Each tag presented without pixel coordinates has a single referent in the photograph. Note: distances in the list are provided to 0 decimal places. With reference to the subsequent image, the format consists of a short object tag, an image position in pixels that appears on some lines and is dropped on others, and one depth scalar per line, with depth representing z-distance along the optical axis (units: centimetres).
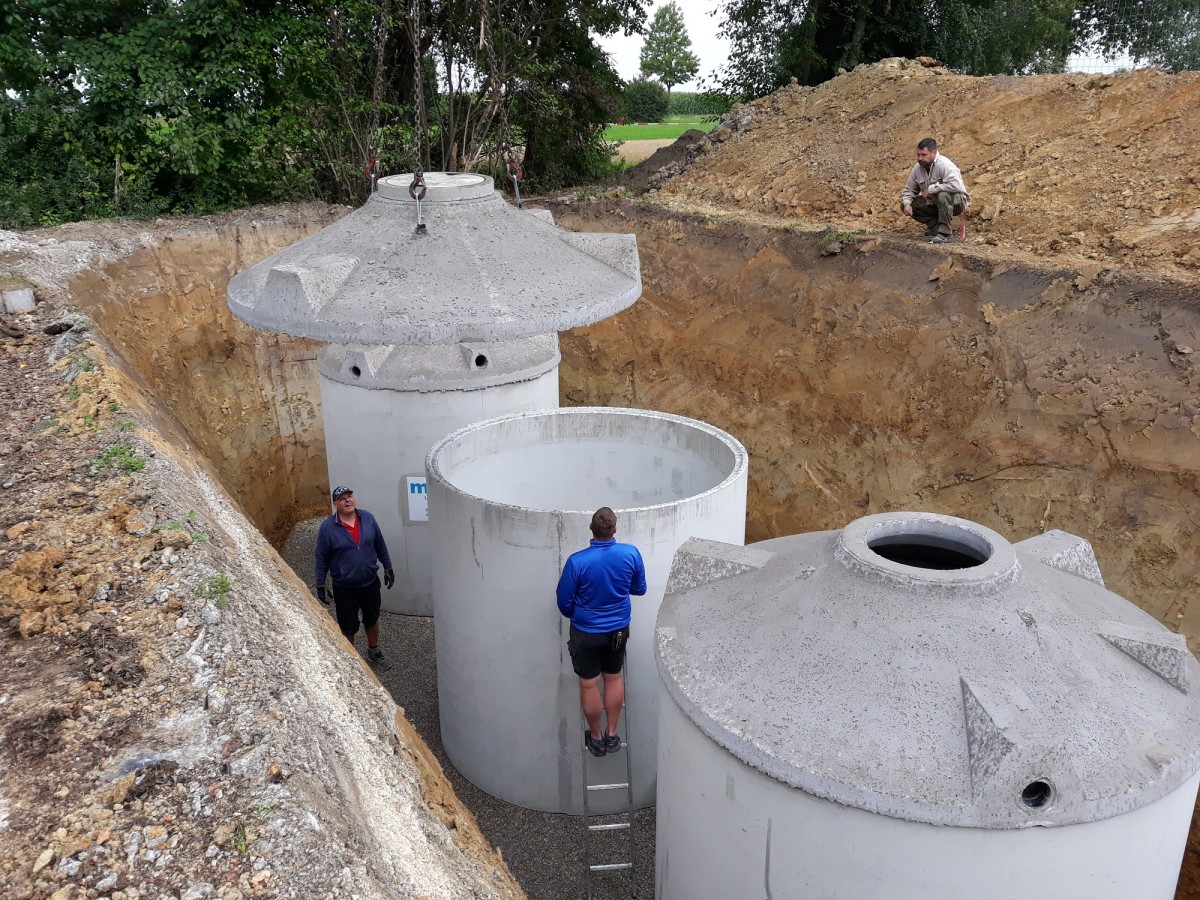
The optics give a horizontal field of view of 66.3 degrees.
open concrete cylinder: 613
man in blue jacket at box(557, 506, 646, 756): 562
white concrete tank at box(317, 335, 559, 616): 871
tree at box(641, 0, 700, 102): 5981
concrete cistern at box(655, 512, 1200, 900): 370
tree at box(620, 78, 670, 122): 5188
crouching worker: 1006
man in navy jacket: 742
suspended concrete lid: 695
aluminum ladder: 596
